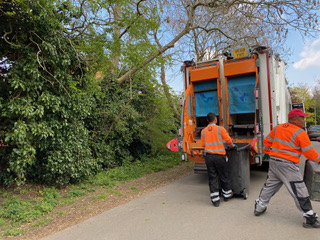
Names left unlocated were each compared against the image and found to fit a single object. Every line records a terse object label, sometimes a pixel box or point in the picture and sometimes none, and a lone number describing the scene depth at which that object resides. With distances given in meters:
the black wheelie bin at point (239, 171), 4.93
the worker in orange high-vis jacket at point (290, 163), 3.52
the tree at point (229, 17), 8.41
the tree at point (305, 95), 39.19
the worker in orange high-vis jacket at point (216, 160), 4.66
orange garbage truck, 5.92
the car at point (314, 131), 19.49
